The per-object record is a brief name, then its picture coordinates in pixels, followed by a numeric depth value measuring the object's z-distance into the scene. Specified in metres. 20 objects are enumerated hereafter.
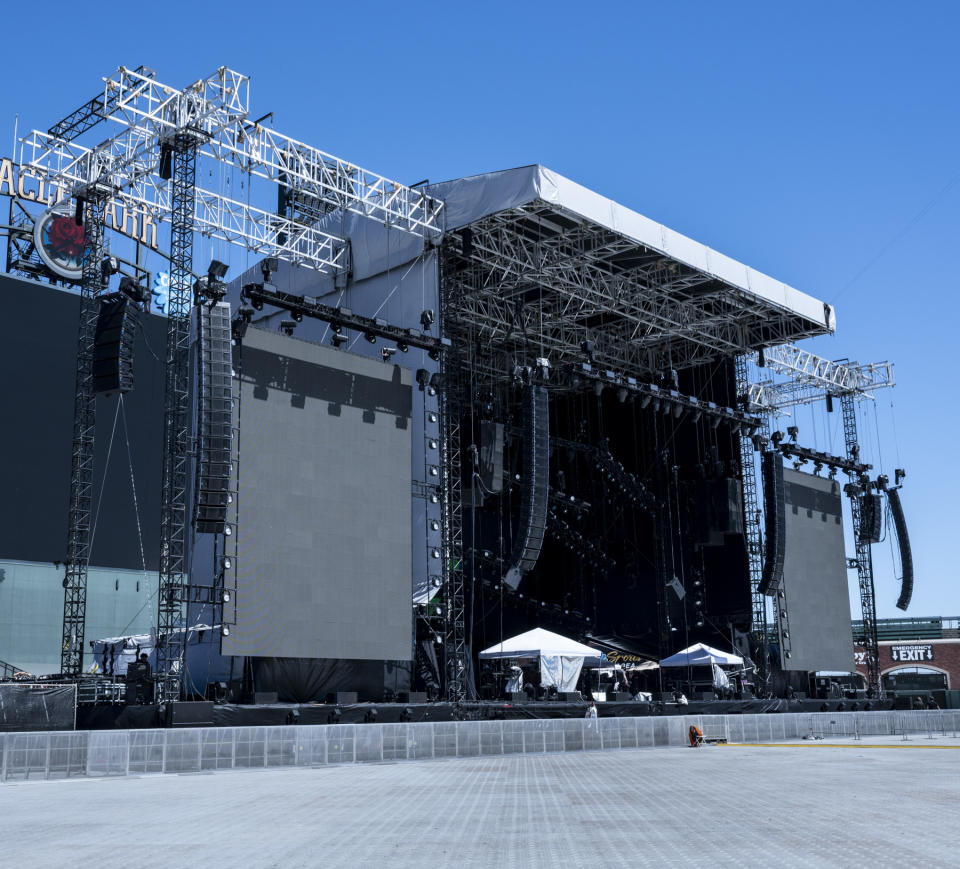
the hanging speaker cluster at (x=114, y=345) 23.08
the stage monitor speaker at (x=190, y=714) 20.69
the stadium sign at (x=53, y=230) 44.22
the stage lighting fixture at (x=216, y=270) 22.00
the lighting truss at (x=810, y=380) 43.00
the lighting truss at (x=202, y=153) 24.62
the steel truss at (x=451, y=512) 27.92
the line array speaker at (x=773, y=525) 37.28
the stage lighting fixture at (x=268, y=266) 26.28
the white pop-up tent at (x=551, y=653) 30.45
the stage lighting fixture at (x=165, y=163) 23.95
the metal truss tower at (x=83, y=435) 25.56
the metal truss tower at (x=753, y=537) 39.06
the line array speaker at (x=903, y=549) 43.22
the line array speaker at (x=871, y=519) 43.06
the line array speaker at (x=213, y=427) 21.31
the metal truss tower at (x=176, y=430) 21.53
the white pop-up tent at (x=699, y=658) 34.94
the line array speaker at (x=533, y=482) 27.58
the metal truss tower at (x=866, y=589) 42.34
